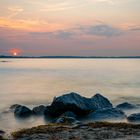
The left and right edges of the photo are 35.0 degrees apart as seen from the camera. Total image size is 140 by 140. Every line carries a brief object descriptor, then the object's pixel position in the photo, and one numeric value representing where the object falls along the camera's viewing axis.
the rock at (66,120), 14.17
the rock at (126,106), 19.71
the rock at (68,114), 16.27
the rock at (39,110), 18.22
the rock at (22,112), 17.73
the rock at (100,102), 18.65
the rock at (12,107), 19.77
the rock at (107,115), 15.89
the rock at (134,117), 15.53
